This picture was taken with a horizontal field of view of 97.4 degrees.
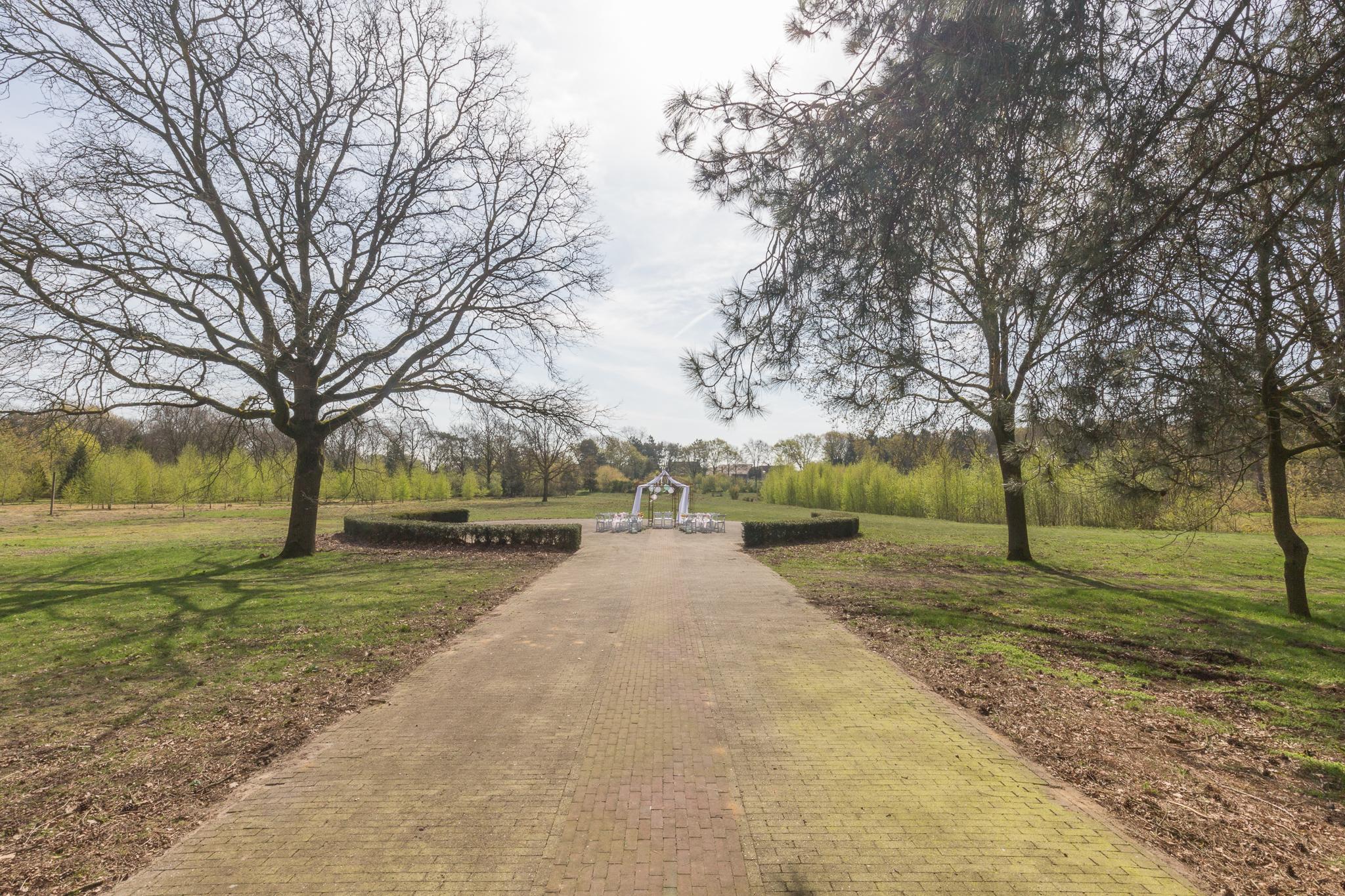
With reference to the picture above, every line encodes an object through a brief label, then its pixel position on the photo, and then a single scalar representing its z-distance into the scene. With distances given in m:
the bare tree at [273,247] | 9.91
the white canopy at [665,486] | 25.64
